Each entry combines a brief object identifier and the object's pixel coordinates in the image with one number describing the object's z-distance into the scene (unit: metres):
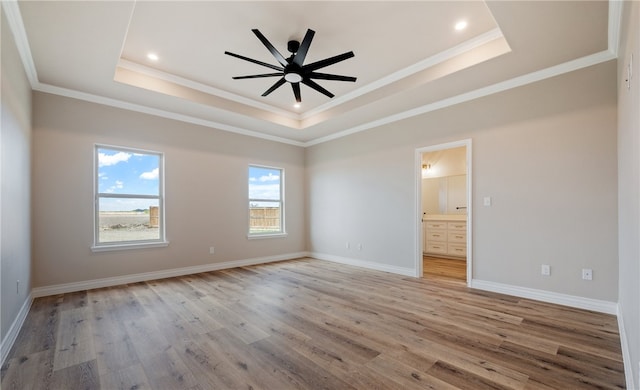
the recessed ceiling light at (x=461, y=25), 2.88
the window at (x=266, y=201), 5.88
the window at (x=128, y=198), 4.17
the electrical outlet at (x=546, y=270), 3.33
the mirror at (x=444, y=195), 6.89
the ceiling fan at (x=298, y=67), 2.78
